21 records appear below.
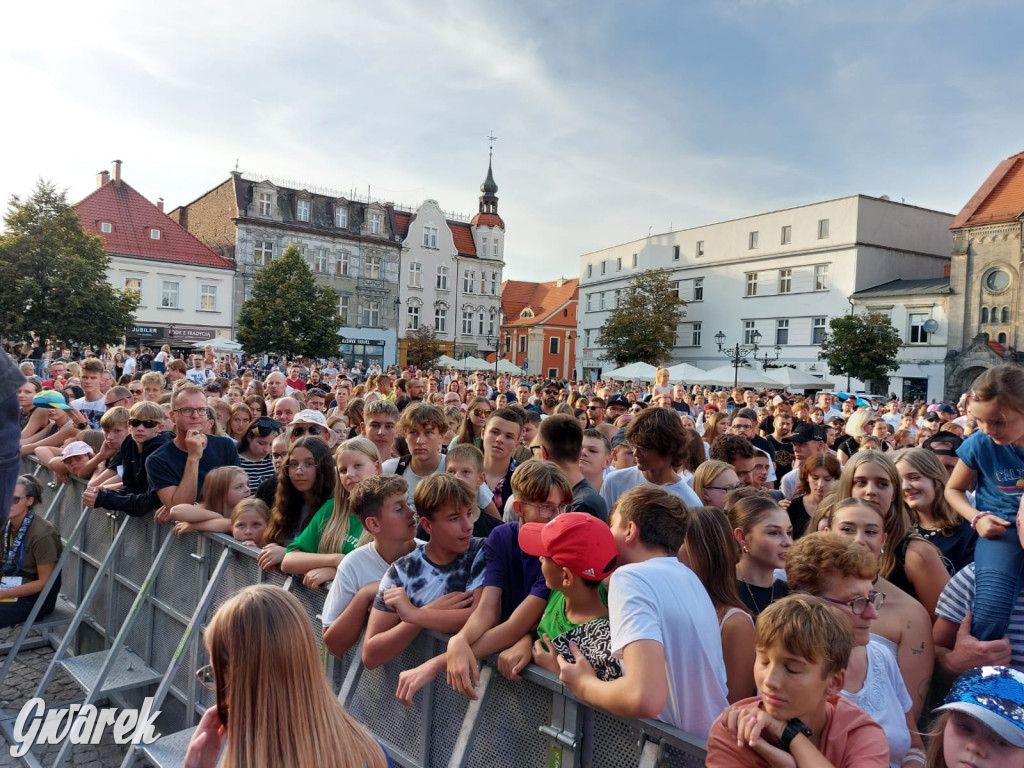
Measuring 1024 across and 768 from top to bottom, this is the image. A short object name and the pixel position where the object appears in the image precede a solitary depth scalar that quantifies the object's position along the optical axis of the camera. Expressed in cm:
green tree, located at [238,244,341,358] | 3881
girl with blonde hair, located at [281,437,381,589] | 352
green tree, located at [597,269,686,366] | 4488
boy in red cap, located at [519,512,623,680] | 232
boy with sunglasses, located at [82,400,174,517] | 488
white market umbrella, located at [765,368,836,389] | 2566
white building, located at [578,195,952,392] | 3862
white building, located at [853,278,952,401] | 3462
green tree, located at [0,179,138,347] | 2908
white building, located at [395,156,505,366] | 5284
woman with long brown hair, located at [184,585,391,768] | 181
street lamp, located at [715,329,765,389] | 4177
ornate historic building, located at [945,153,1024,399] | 3238
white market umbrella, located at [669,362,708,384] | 2775
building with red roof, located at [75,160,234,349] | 3991
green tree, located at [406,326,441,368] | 4891
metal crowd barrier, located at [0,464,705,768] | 232
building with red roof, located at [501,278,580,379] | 6444
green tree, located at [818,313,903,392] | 3322
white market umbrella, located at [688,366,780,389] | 2575
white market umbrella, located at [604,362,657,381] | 2872
